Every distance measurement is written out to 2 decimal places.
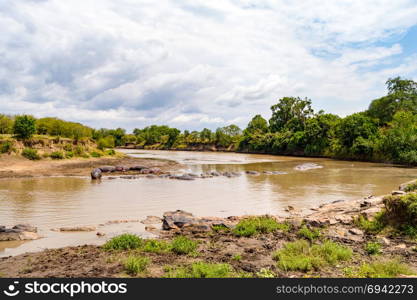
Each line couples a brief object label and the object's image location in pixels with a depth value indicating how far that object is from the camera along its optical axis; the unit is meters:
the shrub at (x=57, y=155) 40.94
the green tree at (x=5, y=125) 45.92
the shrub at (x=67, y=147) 45.75
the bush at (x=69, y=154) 43.59
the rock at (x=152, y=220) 13.34
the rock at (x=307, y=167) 42.31
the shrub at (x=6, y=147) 37.02
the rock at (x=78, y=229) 12.01
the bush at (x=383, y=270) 6.58
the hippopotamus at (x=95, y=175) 30.25
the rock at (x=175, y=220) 11.92
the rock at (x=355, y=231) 10.18
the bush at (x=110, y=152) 55.53
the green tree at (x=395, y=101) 69.06
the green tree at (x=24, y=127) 41.16
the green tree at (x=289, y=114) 100.20
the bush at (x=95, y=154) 49.67
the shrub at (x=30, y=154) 38.38
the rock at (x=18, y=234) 10.54
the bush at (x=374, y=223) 10.38
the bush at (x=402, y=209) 9.96
